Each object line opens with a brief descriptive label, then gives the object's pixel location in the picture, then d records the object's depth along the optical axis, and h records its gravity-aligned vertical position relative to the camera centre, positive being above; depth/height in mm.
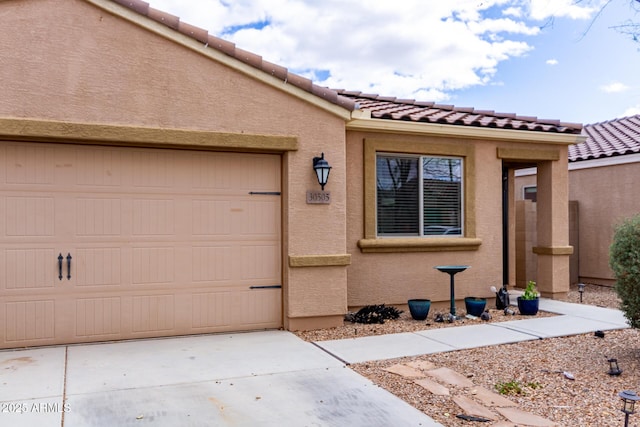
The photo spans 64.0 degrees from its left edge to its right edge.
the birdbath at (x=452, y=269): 8156 -756
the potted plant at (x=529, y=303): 8656 -1376
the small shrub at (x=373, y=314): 8008 -1482
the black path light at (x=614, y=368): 5461 -1580
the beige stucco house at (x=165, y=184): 6262 +519
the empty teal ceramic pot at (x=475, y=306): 8500 -1401
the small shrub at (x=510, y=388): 4970 -1633
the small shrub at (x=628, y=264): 5691 -487
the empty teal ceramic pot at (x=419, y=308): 8234 -1393
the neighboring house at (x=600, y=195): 12203 +667
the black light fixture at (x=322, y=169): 7297 +754
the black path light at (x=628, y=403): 3809 -1356
